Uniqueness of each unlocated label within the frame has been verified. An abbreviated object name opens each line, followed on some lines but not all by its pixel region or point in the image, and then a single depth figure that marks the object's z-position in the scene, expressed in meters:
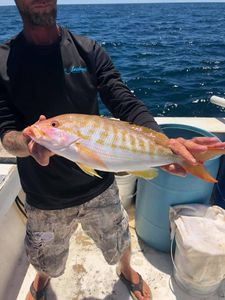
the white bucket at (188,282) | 1.80
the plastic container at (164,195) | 1.89
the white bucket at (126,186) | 2.39
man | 1.39
